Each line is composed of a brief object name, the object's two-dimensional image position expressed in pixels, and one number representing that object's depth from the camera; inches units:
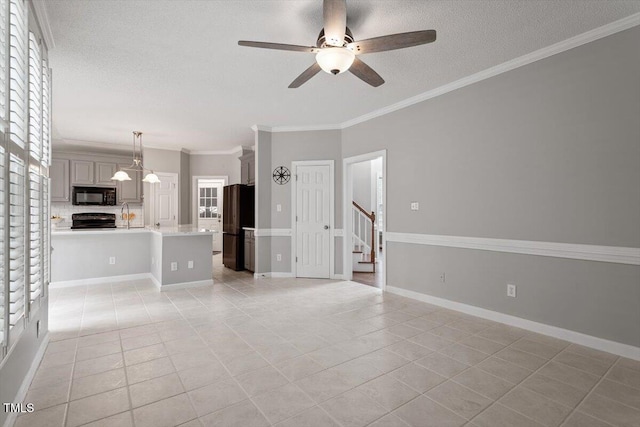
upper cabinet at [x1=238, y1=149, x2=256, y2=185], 257.9
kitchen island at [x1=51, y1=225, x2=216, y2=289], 194.5
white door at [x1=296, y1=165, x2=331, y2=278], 225.0
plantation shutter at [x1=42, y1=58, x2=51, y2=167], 105.5
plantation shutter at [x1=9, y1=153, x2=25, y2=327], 68.1
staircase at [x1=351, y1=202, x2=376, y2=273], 262.4
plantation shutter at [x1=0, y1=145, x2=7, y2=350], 60.2
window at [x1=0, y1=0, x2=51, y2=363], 62.5
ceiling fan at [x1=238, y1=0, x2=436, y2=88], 82.4
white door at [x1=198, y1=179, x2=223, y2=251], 337.7
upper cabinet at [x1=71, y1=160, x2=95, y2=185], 284.2
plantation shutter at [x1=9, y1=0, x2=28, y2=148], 66.7
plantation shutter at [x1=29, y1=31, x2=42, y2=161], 86.3
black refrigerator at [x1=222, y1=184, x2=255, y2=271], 255.6
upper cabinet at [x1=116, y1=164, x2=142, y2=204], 298.8
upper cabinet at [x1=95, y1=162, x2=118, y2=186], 293.1
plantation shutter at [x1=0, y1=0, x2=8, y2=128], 59.7
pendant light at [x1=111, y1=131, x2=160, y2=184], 223.9
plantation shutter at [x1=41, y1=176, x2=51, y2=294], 104.5
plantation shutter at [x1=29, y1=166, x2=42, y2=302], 86.9
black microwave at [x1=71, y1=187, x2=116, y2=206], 280.5
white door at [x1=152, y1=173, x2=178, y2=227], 295.9
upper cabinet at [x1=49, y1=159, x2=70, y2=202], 277.1
